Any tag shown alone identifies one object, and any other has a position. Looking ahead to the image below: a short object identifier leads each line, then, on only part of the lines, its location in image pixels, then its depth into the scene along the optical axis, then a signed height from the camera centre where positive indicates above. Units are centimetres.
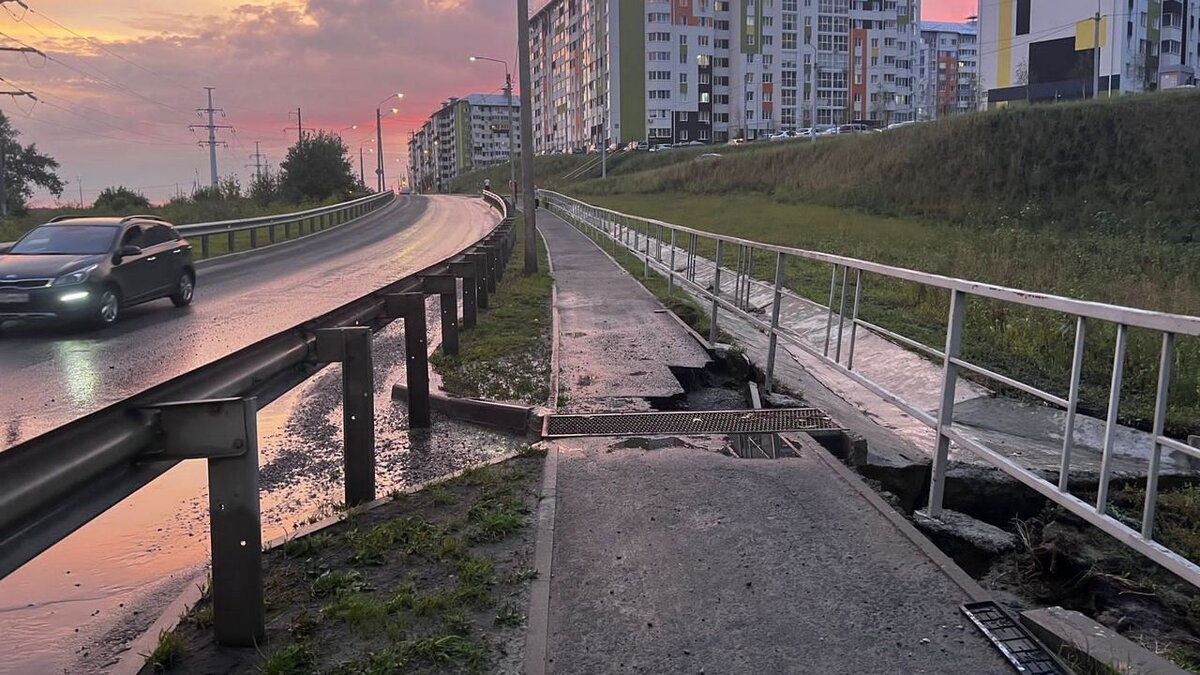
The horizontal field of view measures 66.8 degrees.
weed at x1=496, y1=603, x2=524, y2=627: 381 -174
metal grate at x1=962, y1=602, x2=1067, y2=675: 338 -171
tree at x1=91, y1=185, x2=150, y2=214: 5119 +19
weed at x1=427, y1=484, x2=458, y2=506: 543 -176
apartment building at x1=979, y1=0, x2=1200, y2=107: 7338 +1257
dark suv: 1242 -95
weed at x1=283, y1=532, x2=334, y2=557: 461 -174
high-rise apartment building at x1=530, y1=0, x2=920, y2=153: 11294 +1712
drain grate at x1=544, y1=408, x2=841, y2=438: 699 -175
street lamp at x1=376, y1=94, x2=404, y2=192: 6990 +492
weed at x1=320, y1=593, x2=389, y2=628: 378 -171
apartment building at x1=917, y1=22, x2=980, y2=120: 13862 +2581
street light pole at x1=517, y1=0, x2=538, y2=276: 2011 +147
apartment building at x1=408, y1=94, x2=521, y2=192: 19325 +1470
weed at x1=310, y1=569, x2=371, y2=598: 411 -173
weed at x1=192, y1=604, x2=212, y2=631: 384 -175
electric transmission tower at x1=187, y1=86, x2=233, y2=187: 7997 +567
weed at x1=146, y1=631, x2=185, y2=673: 347 -172
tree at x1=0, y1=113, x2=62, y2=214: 7731 +304
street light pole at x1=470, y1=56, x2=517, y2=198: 4977 +642
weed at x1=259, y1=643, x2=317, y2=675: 338 -171
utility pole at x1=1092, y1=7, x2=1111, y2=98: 6397 +979
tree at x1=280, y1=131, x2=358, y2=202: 6644 +237
